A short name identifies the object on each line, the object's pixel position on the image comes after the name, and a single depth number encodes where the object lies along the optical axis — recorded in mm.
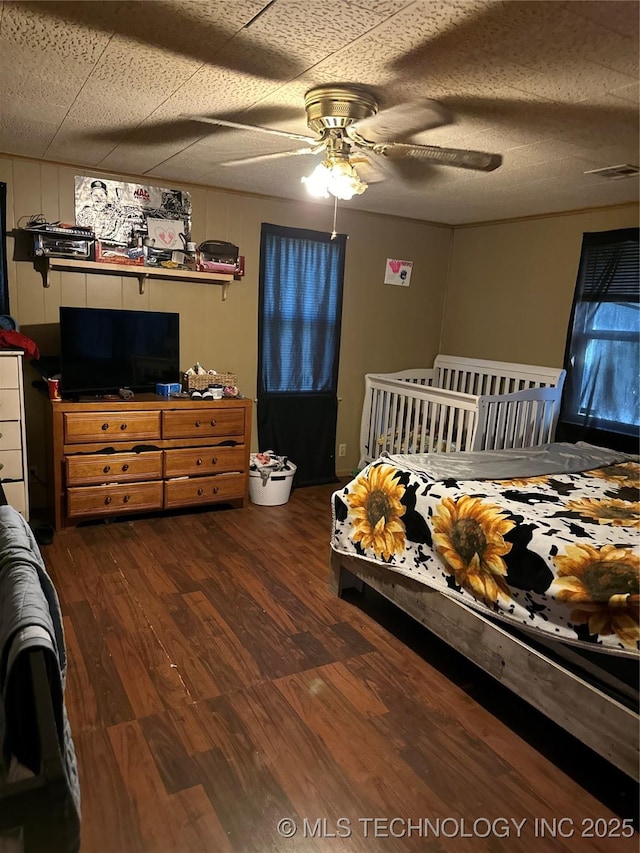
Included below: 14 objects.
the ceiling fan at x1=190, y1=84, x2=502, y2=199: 2109
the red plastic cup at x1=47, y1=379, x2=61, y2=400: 3361
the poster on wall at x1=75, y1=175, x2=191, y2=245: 3553
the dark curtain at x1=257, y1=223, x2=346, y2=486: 4289
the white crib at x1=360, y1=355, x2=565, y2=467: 3699
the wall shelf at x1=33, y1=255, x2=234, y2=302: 3463
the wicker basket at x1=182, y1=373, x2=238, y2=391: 3873
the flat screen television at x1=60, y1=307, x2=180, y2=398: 3416
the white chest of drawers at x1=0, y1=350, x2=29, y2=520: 3037
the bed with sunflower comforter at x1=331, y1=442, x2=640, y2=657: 1761
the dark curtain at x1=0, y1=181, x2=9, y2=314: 3327
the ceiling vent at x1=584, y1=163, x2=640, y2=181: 2809
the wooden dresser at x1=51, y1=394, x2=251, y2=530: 3352
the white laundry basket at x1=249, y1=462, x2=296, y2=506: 4074
